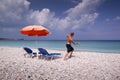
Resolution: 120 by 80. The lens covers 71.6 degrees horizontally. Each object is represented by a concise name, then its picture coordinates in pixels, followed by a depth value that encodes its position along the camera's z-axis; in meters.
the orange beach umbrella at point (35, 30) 5.75
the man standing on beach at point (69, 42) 5.45
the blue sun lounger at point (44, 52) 5.57
